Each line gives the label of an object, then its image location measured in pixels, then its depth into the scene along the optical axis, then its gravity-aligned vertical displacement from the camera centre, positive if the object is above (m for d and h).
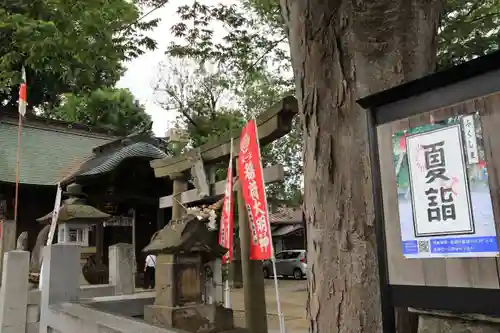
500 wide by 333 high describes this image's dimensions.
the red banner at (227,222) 6.99 +0.37
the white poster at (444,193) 1.58 +0.16
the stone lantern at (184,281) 5.41 -0.46
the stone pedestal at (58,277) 5.85 -0.36
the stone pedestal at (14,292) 6.11 -0.57
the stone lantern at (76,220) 8.97 +0.63
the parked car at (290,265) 25.09 -1.44
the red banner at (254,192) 5.66 +0.70
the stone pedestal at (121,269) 8.38 -0.41
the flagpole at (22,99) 8.54 +3.10
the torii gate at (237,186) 6.68 +1.36
